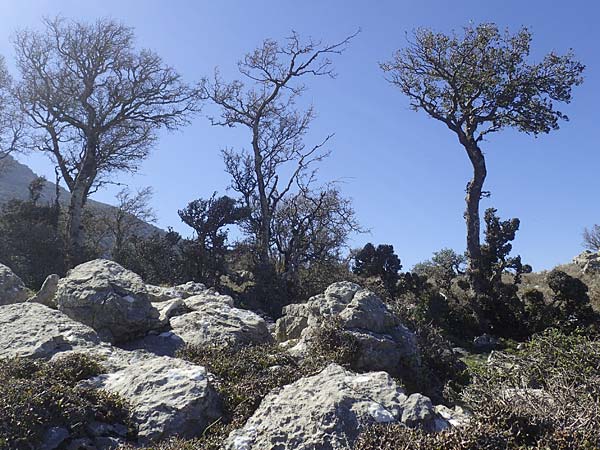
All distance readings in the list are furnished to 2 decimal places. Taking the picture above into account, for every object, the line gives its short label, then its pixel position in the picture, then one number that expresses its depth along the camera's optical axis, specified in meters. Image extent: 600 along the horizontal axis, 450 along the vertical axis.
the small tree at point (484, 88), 18.31
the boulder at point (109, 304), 7.73
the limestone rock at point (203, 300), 9.23
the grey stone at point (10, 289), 9.67
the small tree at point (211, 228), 16.77
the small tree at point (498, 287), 15.63
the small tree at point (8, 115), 23.30
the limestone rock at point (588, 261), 21.98
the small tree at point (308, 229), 19.66
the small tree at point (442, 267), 18.17
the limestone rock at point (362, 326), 7.13
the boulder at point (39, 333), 6.48
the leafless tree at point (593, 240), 41.12
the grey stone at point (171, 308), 8.60
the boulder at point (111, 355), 6.15
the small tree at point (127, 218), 28.38
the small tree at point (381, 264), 16.86
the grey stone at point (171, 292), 9.92
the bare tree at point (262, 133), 20.66
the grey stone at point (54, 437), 4.32
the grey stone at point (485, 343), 14.06
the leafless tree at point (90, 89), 21.44
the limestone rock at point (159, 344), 7.32
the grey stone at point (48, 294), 9.34
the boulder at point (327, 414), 4.04
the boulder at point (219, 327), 7.57
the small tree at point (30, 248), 15.59
